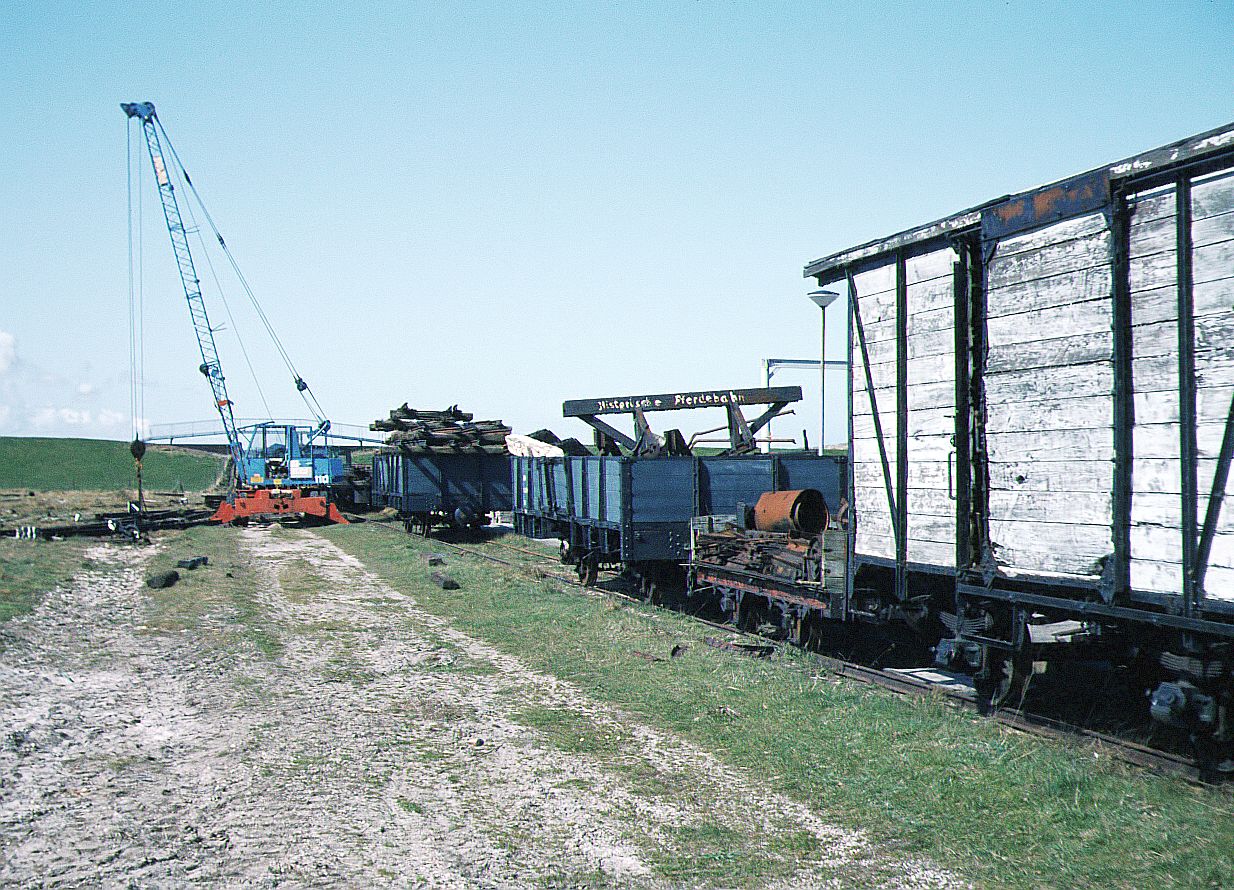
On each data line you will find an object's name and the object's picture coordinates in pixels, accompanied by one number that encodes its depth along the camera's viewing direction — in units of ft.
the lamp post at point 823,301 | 53.21
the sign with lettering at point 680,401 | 54.75
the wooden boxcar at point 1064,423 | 19.26
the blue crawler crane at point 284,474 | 107.55
